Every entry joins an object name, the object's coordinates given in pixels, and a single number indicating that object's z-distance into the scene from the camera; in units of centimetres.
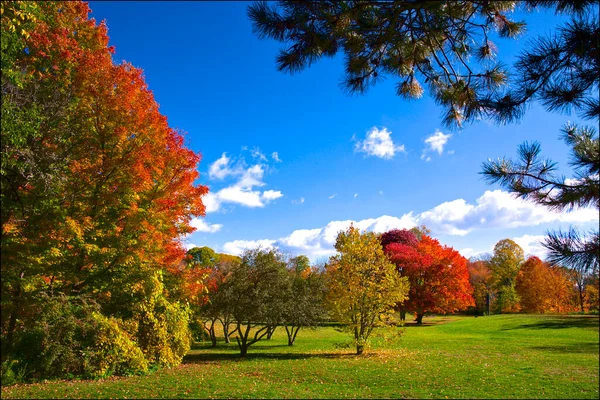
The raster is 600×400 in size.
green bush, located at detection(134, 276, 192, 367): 1254
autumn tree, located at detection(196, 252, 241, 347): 1719
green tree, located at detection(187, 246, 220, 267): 4516
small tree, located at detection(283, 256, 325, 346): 1809
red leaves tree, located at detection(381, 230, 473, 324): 3250
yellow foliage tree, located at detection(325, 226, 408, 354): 1606
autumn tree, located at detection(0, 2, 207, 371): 947
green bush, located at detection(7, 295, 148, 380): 1020
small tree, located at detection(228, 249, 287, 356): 1714
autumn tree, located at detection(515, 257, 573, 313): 3535
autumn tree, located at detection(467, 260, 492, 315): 4719
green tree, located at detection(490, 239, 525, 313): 4138
